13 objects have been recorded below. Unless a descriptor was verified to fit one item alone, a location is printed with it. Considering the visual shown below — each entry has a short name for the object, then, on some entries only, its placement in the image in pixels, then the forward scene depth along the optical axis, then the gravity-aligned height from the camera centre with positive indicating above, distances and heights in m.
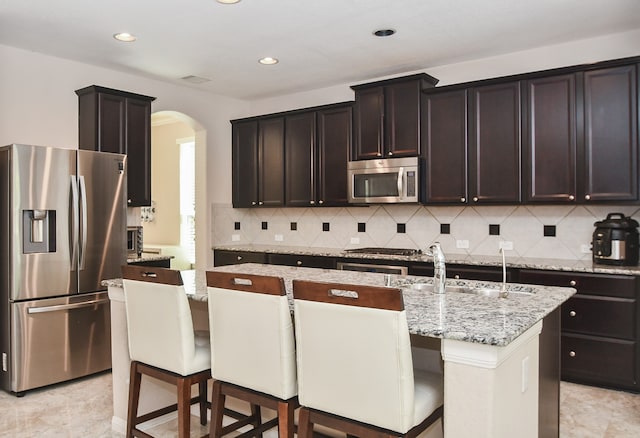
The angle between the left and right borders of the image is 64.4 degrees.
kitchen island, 1.62 -0.43
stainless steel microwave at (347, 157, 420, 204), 4.60 +0.40
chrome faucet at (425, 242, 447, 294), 2.47 -0.23
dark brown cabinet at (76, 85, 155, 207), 4.46 +0.89
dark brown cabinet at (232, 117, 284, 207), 5.68 +0.72
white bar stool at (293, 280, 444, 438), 1.65 -0.49
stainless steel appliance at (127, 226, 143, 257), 4.75 -0.14
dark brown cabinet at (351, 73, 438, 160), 4.61 +1.00
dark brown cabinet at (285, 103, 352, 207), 5.15 +0.73
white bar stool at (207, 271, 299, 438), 1.98 -0.49
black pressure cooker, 3.69 -0.15
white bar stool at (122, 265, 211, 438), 2.31 -0.54
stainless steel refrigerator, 3.59 -0.24
